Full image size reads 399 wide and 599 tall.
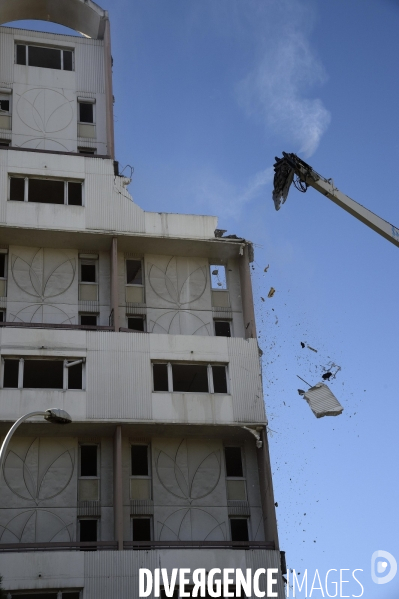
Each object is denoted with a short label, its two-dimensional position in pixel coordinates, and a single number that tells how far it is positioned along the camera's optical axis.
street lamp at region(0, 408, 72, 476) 22.44
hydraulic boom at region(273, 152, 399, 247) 34.19
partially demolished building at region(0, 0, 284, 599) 31.42
